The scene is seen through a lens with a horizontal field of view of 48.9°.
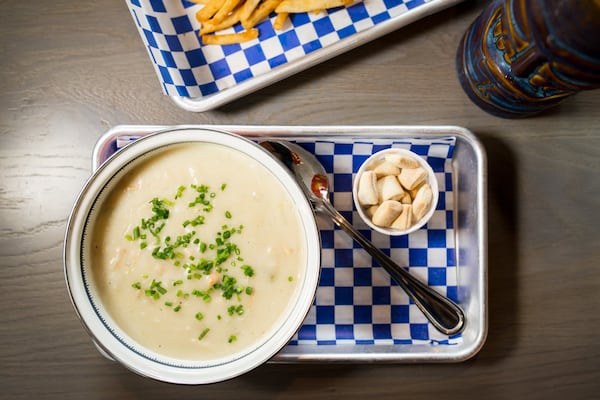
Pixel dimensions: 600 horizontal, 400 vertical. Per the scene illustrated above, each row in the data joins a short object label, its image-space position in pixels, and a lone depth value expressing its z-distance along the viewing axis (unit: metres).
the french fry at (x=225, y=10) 0.49
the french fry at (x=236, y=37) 0.51
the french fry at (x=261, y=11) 0.50
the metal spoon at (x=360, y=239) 0.47
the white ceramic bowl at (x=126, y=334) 0.43
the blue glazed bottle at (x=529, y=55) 0.38
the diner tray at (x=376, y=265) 0.50
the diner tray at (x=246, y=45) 0.50
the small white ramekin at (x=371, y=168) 0.48
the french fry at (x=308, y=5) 0.49
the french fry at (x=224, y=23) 0.50
